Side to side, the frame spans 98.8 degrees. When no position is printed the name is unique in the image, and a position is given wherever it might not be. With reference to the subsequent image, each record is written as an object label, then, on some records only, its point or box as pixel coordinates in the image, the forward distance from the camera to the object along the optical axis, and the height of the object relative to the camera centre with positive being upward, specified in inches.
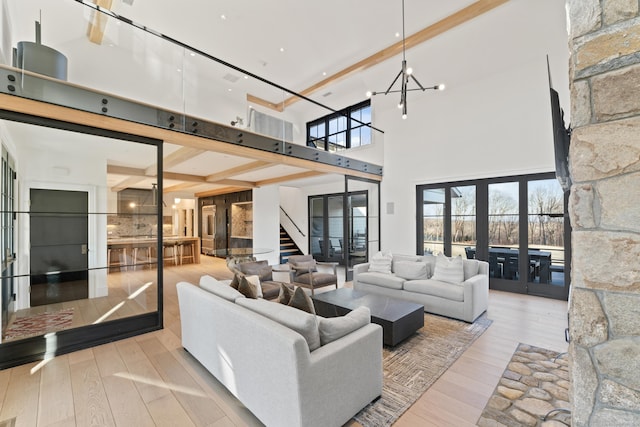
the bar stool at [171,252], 345.6 -40.8
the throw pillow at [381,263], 203.3 -33.8
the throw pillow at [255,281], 142.4 -32.4
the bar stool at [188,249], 366.6 -40.7
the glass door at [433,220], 263.7 -2.7
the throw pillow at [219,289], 98.3 -27.0
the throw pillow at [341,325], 78.0 -32.3
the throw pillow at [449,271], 169.3 -33.7
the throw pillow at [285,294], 98.6 -27.2
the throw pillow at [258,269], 182.2 -34.3
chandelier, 144.6 +68.3
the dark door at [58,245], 124.0 -11.7
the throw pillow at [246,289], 108.6 -28.2
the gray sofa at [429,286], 154.9 -43.1
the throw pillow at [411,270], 187.2 -36.5
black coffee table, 122.6 -45.3
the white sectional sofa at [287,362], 65.4 -39.3
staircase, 386.9 -42.6
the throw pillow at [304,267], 203.3 -36.7
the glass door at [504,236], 224.5 -16.3
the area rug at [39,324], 114.9 -45.6
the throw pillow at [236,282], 119.2 -28.0
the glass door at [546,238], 205.8 -16.5
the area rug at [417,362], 83.5 -58.6
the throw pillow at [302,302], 89.6 -27.4
